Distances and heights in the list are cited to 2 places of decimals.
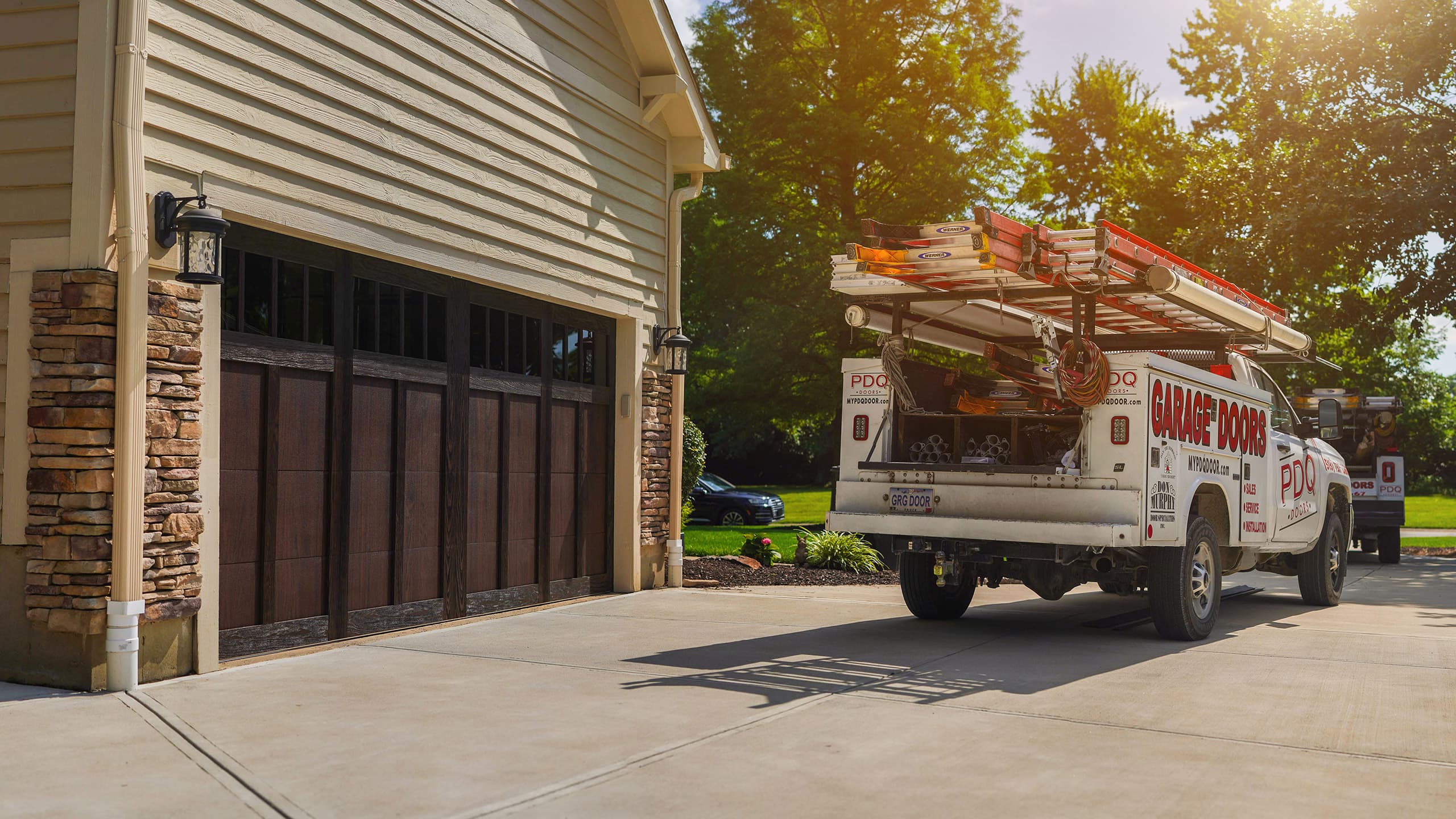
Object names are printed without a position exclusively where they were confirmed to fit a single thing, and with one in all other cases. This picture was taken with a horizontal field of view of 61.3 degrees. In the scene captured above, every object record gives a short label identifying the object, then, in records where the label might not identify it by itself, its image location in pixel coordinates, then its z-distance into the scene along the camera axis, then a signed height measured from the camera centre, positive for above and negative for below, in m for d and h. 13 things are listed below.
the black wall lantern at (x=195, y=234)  6.73 +1.23
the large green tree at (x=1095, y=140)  29.55 +8.56
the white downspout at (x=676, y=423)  12.55 +0.38
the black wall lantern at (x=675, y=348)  12.35 +1.13
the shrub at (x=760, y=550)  15.32 -1.13
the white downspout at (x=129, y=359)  6.52 +0.52
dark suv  27.53 -1.03
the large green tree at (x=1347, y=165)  20.89 +5.45
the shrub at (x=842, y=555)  15.02 -1.15
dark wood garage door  7.68 +0.07
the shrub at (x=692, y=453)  18.72 +0.11
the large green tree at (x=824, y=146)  24.83 +6.45
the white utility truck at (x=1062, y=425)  8.28 +0.28
